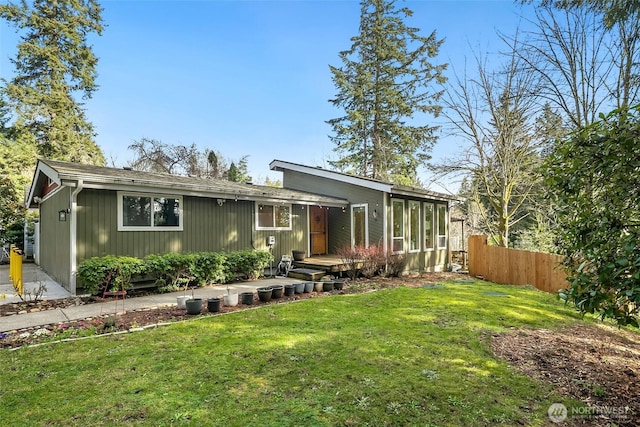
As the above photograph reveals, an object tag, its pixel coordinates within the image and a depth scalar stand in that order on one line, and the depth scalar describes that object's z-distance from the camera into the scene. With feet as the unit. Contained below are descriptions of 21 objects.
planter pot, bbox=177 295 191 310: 20.38
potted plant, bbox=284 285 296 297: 24.88
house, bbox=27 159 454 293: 25.11
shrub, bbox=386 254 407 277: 37.06
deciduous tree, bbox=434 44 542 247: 39.29
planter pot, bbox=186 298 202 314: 19.07
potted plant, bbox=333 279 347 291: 28.32
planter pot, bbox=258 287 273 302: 23.03
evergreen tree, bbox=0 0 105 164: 65.82
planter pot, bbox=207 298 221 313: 19.71
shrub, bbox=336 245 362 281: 34.45
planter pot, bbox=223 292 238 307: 21.38
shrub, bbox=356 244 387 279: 35.35
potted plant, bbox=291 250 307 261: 37.19
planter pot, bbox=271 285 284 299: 23.71
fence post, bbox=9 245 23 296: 24.56
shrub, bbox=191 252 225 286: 27.84
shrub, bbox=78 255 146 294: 22.77
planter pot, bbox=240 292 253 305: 21.88
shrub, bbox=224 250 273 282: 30.01
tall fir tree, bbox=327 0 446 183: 74.18
